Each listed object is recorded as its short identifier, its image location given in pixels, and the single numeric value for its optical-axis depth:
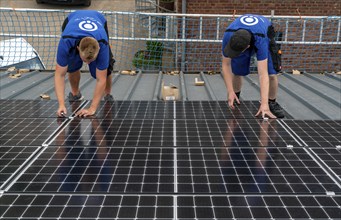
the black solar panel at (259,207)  2.29
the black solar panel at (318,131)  3.59
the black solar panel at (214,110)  4.49
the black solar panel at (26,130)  3.54
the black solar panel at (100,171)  2.63
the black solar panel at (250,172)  2.63
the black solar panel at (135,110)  4.47
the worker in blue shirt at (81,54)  4.34
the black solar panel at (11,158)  2.85
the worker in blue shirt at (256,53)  4.43
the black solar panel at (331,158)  2.97
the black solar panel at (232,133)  3.54
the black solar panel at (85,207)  2.28
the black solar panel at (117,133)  3.53
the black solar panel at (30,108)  4.48
